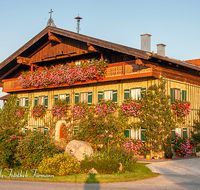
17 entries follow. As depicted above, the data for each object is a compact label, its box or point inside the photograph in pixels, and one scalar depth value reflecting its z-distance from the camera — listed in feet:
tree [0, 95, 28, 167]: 48.03
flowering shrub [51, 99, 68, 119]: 85.56
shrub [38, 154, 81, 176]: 43.93
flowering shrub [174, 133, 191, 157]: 69.92
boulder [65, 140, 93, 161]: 49.73
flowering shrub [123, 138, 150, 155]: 67.77
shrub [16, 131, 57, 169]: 47.93
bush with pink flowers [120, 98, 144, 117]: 69.56
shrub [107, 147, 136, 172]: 47.09
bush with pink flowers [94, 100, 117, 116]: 74.13
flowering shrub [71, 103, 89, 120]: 79.92
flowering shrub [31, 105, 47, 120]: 91.71
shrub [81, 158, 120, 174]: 45.01
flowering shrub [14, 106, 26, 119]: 95.96
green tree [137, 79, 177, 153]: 66.95
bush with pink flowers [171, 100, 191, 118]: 70.48
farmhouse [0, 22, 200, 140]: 69.87
